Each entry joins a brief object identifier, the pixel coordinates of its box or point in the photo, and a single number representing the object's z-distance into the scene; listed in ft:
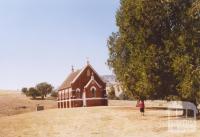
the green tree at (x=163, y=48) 69.81
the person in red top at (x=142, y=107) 79.23
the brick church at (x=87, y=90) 136.82
